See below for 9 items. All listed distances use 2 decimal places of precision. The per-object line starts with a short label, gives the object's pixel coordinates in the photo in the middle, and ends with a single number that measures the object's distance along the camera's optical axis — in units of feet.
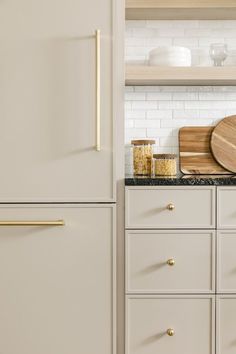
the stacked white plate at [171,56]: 8.54
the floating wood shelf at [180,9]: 8.66
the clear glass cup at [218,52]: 8.88
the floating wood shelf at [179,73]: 8.33
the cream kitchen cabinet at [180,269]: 7.61
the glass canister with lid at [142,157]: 8.71
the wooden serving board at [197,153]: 9.25
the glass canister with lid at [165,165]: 8.24
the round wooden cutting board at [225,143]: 9.21
